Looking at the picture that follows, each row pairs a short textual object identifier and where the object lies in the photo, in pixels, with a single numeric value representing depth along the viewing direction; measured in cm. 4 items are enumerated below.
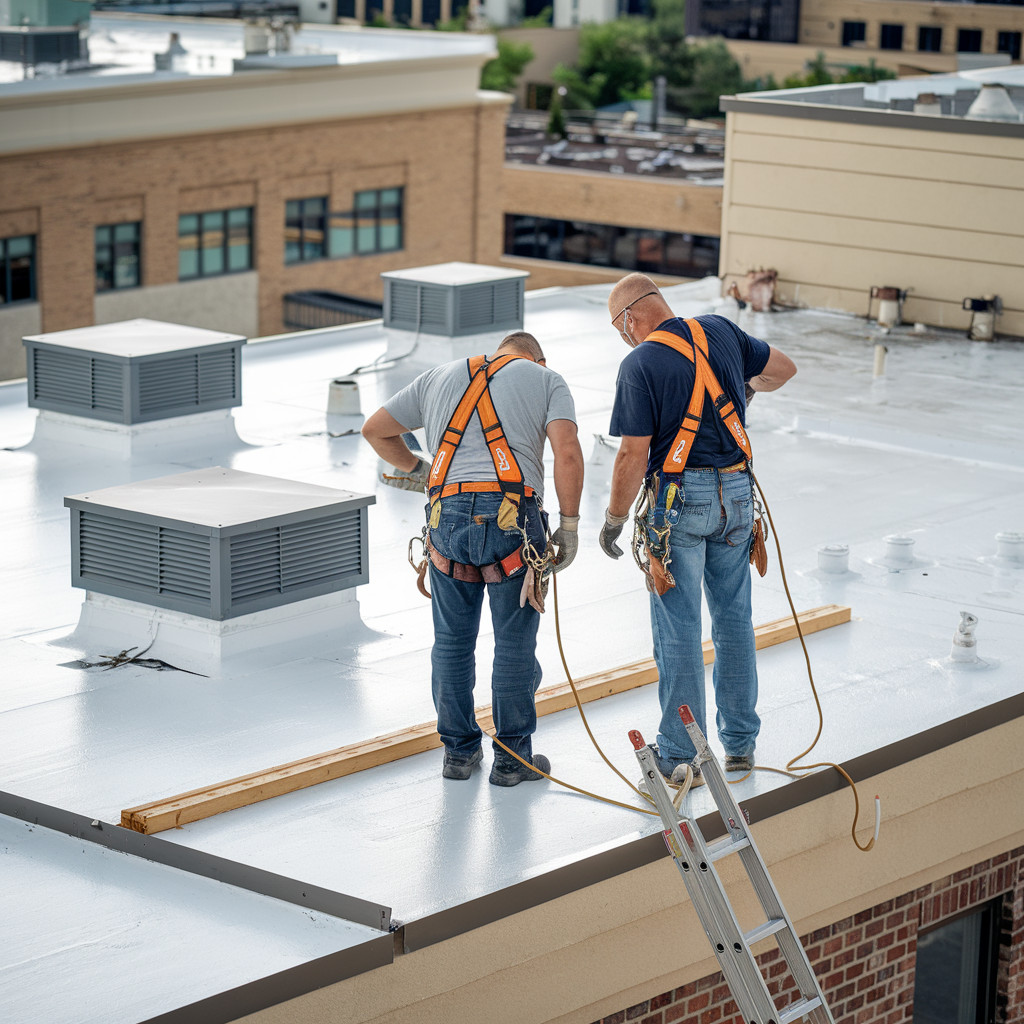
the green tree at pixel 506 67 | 9512
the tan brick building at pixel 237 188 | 3812
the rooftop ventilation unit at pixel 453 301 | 1705
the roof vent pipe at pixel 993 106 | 2025
